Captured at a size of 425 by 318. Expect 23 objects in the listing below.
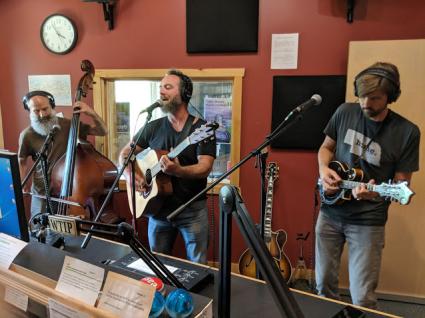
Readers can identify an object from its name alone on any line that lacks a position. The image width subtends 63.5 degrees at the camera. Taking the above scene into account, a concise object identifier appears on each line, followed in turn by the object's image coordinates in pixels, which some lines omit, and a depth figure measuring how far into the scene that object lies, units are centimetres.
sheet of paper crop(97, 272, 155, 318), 65
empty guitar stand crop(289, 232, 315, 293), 269
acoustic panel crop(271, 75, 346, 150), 247
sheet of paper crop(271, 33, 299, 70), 251
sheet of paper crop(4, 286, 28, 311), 85
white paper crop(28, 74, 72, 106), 304
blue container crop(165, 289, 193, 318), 72
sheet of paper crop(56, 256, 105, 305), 71
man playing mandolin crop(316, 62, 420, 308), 154
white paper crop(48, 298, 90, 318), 71
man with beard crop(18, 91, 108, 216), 233
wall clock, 292
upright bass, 214
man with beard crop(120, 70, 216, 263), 189
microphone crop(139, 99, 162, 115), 182
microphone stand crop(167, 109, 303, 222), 132
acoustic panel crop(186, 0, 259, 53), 255
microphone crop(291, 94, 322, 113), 137
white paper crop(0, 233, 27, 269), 87
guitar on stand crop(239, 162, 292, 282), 262
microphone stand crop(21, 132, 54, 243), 166
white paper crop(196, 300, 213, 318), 73
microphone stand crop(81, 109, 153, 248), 178
